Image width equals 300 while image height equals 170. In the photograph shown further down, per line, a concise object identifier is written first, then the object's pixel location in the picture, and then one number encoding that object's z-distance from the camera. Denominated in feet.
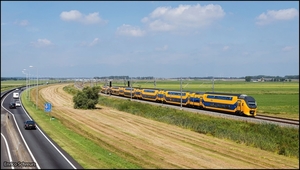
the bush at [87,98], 275.59
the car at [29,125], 154.67
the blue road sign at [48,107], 194.49
